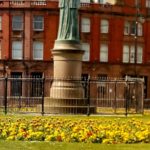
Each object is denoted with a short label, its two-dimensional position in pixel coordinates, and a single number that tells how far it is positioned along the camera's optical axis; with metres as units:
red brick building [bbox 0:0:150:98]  69.19
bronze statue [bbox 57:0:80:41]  31.72
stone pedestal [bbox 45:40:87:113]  30.78
